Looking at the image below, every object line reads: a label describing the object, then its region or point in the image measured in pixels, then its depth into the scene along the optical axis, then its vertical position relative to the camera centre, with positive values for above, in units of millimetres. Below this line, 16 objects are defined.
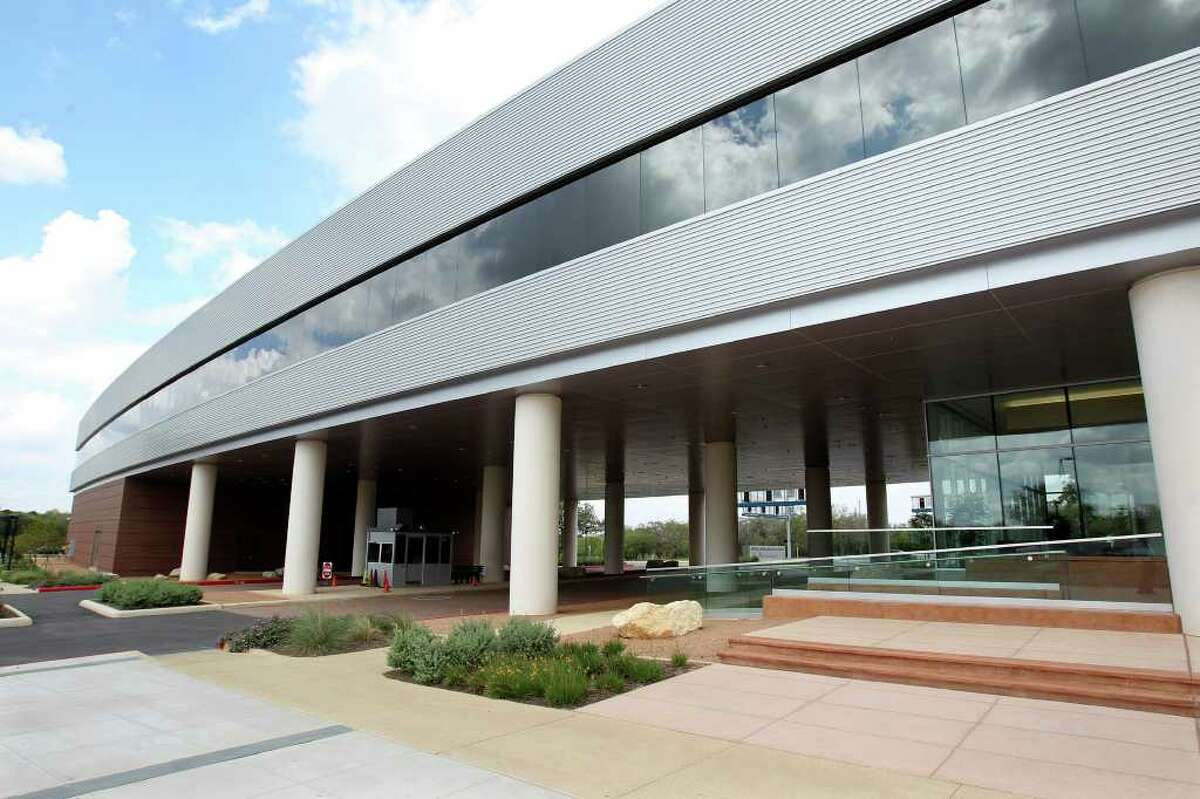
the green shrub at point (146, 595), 20406 -1623
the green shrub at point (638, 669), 9508 -1735
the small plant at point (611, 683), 9000 -1797
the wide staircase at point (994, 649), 7711 -1463
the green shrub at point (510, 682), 8766 -1755
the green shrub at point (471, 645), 10266 -1535
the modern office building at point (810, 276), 10352 +5010
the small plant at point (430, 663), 9898 -1729
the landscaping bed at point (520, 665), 8766 -1693
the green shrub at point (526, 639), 10867 -1534
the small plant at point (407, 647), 10491 -1581
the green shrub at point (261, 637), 13086 -1811
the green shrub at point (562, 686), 8375 -1720
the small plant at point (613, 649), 10453 -1611
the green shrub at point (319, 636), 12672 -1724
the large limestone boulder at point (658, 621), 13250 -1534
